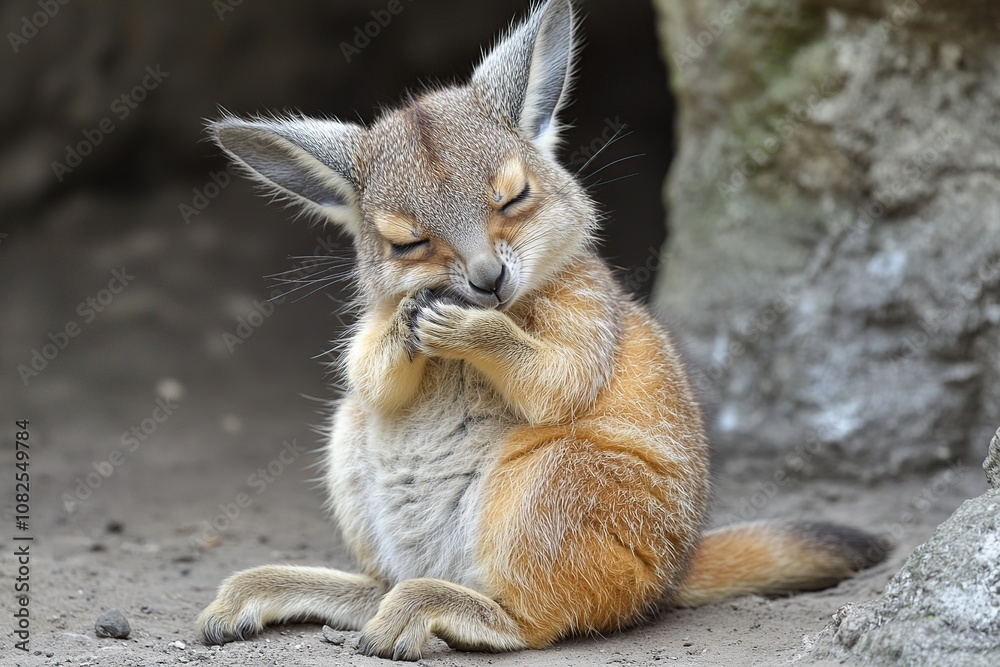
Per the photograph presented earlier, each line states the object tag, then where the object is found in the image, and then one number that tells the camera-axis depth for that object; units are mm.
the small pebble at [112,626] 9414
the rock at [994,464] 8109
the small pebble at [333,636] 9422
